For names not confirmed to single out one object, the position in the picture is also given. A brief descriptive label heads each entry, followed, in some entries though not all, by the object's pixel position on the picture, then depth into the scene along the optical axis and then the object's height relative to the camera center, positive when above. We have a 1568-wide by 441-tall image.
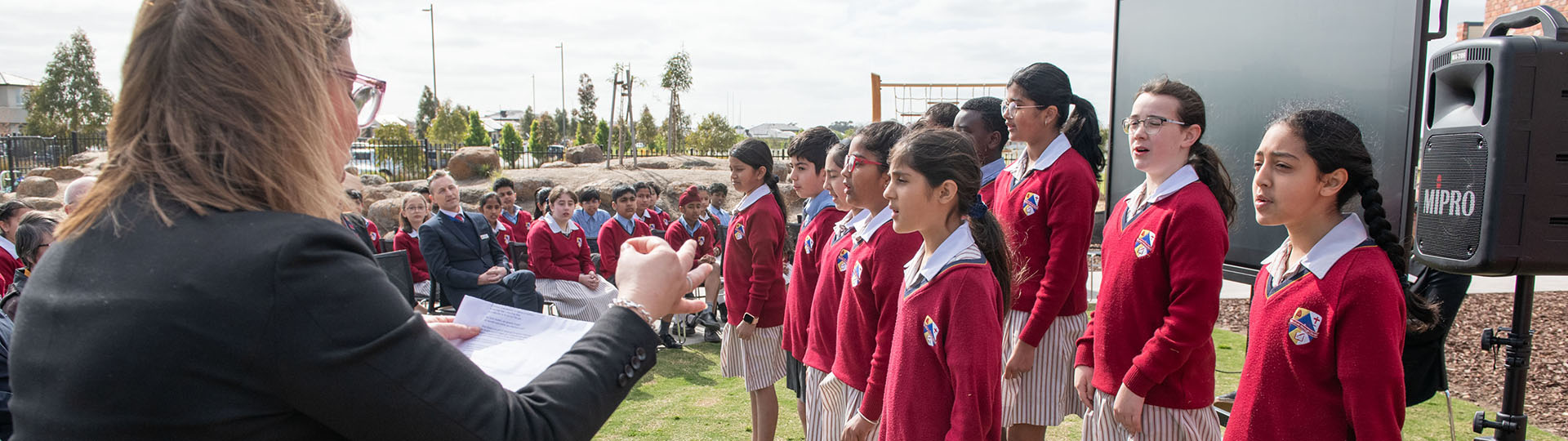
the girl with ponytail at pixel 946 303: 2.15 -0.39
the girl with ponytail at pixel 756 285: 4.07 -0.64
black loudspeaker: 2.49 +0.01
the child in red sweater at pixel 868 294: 2.56 -0.45
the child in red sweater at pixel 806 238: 3.59 -0.37
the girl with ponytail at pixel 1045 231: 3.09 -0.28
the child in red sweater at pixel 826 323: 3.12 -0.63
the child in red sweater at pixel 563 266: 7.39 -0.99
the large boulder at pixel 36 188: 13.34 -0.58
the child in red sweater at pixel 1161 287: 2.40 -0.38
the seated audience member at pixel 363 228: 5.05 -0.48
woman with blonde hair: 0.88 -0.14
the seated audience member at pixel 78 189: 4.63 -0.21
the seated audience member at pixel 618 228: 8.10 -0.72
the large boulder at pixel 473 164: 17.88 -0.22
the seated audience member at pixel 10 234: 5.09 -0.52
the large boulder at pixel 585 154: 23.66 +0.02
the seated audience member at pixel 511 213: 9.11 -0.65
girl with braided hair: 1.92 -0.35
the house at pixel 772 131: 73.56 +2.56
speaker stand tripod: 2.90 -0.71
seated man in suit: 6.58 -0.82
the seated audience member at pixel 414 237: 7.43 -0.74
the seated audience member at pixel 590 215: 9.16 -0.67
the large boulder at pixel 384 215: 12.37 -0.91
